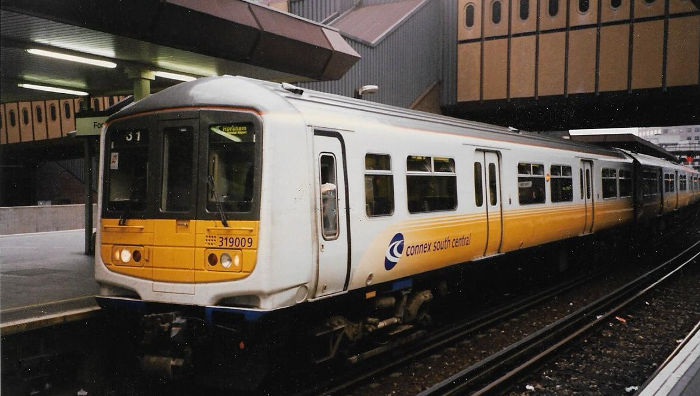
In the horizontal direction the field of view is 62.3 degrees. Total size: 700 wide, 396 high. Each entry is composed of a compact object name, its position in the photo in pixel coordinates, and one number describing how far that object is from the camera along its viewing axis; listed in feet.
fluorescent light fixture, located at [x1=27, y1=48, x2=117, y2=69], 28.07
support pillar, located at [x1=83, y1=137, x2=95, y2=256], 36.71
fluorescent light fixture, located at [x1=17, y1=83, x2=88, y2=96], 36.83
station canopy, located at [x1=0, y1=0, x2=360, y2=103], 24.31
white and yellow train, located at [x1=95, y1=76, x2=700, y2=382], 17.72
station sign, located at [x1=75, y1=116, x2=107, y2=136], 32.07
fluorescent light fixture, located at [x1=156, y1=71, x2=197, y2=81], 35.05
